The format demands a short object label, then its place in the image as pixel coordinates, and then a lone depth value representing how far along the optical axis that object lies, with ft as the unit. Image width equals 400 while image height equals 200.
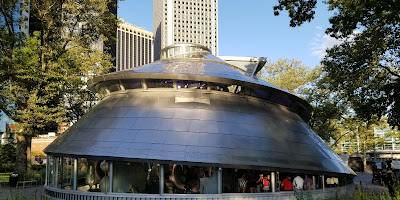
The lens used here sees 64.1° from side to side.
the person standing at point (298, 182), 49.47
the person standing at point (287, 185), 49.70
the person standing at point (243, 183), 47.32
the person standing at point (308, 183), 49.90
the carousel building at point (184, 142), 44.75
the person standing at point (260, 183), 48.19
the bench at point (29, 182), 82.34
